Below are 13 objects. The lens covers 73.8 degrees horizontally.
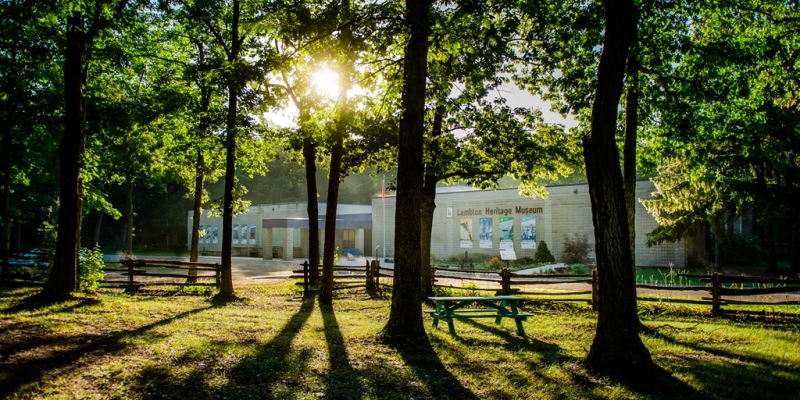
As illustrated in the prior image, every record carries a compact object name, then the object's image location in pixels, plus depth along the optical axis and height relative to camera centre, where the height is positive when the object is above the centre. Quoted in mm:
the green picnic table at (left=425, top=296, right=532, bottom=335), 10203 -1551
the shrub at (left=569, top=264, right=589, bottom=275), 25984 -1678
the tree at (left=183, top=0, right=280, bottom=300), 9430 +3146
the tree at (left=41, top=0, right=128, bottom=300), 13039 +1948
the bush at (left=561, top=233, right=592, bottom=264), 30578 -835
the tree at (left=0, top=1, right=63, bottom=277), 15367 +4345
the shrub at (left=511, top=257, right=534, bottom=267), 31094 -1569
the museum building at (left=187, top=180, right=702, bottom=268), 29788 +609
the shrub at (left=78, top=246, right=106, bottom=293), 14867 -1116
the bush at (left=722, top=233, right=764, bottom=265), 32125 -866
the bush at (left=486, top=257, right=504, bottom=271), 29528 -1652
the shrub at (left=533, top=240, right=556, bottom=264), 30797 -1151
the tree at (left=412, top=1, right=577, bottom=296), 15516 +2649
